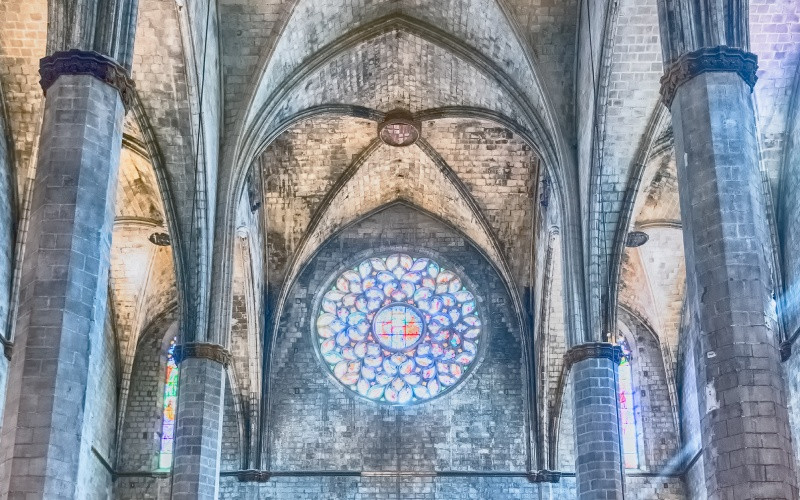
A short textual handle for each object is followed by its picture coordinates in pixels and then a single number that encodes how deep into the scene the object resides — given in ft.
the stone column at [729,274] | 39.50
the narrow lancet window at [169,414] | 93.71
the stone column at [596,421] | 65.98
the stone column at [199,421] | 65.77
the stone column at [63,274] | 40.88
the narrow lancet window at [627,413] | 93.09
